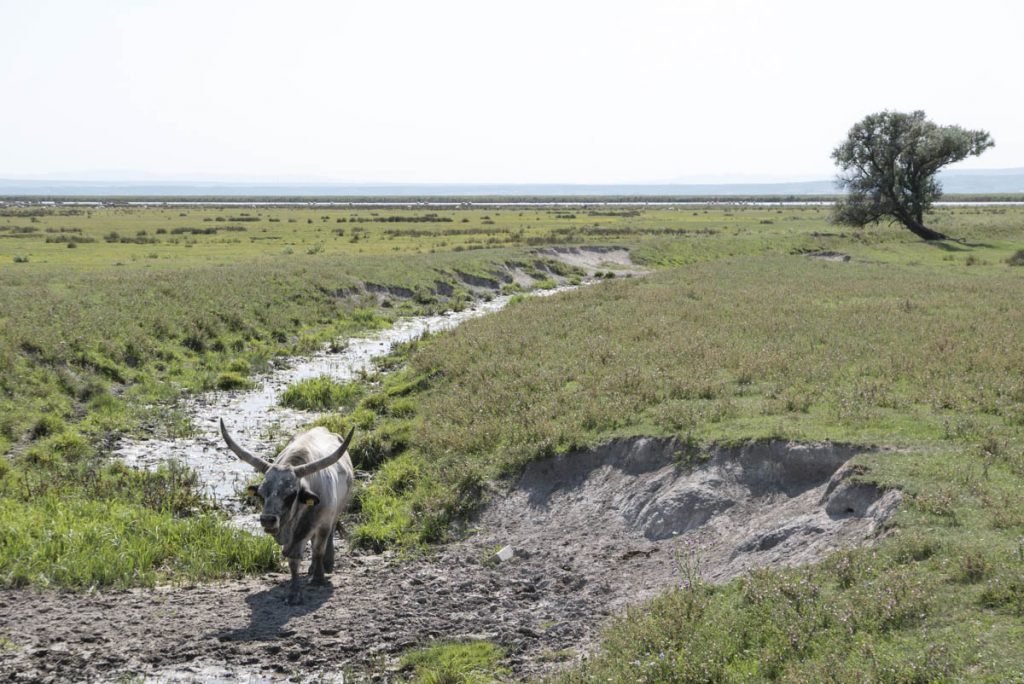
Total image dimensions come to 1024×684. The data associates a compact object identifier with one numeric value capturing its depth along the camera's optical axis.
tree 79.44
